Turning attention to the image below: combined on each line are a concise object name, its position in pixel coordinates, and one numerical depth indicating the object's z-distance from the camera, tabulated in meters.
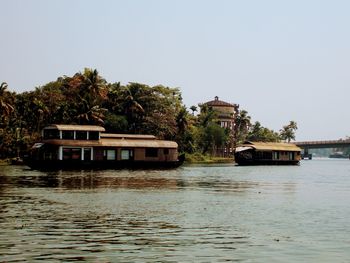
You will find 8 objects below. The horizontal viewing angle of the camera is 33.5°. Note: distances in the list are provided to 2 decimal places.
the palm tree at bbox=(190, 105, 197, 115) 146.12
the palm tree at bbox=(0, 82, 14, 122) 90.50
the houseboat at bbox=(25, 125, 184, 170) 73.62
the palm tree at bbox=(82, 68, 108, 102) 103.25
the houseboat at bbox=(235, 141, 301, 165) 109.56
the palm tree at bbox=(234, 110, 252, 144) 176.62
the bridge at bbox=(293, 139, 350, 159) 186.48
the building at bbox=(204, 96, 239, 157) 167.38
